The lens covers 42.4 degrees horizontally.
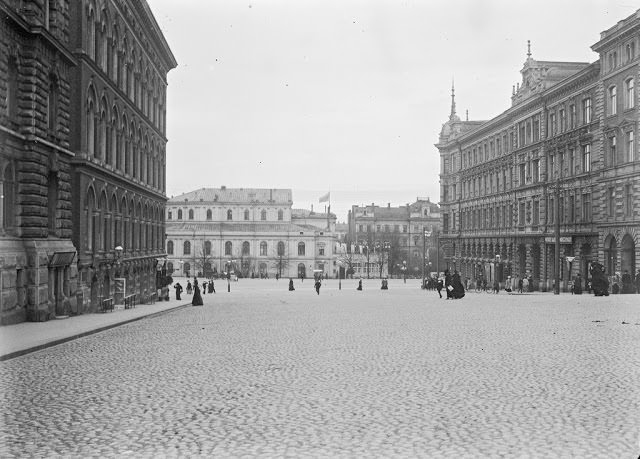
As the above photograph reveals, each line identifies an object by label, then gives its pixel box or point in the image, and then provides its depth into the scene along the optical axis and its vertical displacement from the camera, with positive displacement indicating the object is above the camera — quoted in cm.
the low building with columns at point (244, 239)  14362 +225
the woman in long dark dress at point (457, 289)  4681 -212
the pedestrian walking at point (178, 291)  5198 -249
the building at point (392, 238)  15338 +309
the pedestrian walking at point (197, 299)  4376 -251
